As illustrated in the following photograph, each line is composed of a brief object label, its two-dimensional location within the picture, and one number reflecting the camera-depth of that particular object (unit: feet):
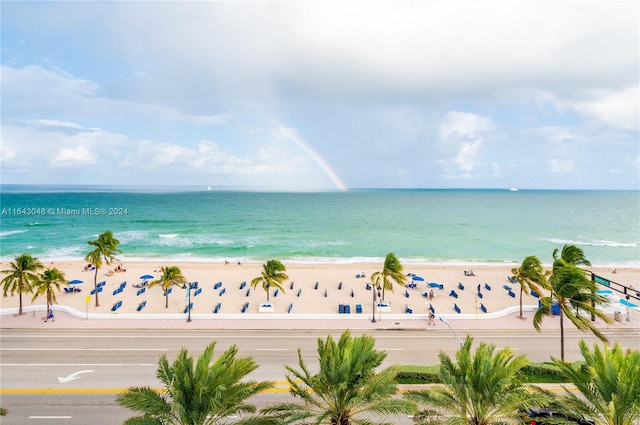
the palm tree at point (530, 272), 89.71
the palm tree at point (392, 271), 110.52
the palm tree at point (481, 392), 39.78
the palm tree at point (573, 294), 61.93
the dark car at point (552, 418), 39.26
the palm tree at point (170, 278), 111.86
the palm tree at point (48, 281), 98.43
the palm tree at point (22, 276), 99.81
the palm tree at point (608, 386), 36.01
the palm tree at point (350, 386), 40.93
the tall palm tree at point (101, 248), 118.42
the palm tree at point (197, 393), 36.96
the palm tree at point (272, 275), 115.48
